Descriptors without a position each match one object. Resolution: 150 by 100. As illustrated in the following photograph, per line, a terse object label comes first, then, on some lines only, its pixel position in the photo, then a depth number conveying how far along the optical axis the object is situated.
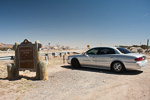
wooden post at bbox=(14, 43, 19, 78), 5.36
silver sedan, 5.56
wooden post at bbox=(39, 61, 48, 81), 4.92
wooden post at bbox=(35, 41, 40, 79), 5.13
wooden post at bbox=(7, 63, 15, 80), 5.14
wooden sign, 5.36
